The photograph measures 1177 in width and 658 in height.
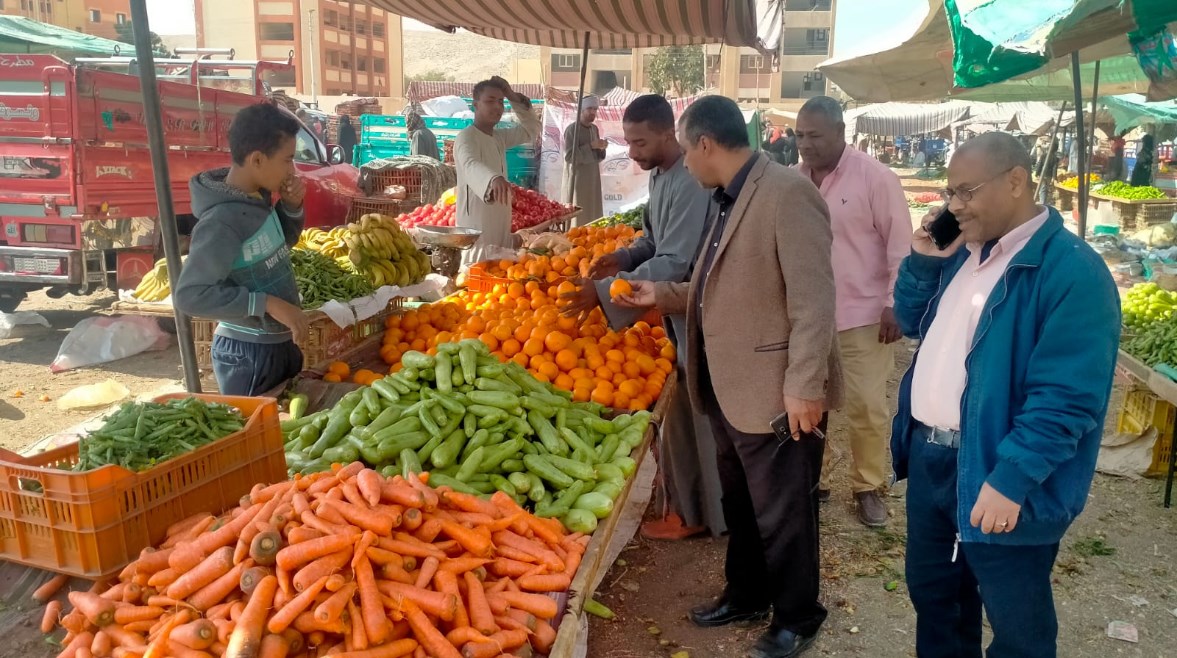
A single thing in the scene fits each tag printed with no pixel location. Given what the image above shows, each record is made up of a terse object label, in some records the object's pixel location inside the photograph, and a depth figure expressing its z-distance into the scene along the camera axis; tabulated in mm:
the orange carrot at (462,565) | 2342
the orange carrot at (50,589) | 2396
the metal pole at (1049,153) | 12195
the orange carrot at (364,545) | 2174
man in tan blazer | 2855
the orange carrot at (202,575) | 2180
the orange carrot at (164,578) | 2252
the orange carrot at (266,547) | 2145
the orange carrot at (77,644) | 2111
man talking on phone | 2154
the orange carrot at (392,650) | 2021
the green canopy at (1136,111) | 18734
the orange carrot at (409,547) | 2283
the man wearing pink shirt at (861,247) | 4402
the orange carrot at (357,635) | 2043
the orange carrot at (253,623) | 1938
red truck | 7605
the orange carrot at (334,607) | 2010
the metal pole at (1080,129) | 6094
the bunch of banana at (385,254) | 5859
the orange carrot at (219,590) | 2145
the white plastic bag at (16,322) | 8539
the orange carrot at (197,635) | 2002
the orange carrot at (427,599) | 2170
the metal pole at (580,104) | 8569
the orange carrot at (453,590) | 2197
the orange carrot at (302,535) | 2164
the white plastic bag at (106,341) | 7523
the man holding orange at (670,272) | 3896
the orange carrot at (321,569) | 2068
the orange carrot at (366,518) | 2258
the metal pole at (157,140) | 3297
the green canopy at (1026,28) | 4156
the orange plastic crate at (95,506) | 2346
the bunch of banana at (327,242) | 6078
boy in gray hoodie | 3129
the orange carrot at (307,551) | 2113
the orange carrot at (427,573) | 2256
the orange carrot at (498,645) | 2112
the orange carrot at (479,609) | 2215
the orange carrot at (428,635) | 2119
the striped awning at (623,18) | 5871
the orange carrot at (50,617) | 2296
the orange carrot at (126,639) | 2090
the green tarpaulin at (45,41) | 16734
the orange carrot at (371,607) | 2053
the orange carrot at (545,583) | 2469
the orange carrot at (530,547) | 2553
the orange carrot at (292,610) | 1994
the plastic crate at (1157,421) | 5465
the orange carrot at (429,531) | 2426
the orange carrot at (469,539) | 2455
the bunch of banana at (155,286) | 7027
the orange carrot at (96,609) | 2156
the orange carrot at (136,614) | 2168
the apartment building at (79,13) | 38356
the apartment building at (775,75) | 63031
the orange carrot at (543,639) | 2312
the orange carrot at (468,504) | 2665
